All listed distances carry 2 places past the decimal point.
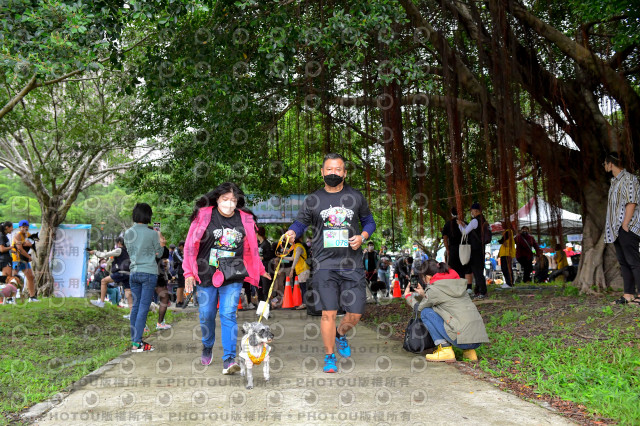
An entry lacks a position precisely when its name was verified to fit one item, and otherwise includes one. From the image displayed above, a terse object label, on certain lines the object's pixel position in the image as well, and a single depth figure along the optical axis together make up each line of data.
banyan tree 7.16
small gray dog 4.10
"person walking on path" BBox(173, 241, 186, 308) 13.34
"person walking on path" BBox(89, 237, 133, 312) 9.24
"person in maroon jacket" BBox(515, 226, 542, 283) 14.43
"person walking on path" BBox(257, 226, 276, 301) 10.64
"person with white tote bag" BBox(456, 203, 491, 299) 9.20
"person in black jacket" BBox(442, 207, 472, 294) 9.51
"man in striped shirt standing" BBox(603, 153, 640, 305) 6.05
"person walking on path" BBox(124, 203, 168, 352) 5.96
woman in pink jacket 4.68
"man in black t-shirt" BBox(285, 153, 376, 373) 4.64
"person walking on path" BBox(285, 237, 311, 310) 10.28
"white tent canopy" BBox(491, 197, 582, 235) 16.24
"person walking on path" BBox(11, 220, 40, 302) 10.56
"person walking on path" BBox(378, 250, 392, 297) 18.69
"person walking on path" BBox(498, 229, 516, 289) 11.79
